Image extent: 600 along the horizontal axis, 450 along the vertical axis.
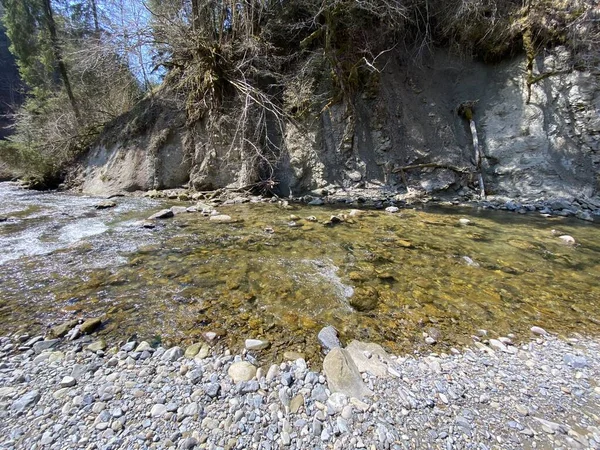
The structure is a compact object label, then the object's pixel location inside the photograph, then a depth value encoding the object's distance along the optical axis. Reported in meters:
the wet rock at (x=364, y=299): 2.50
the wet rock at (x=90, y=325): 2.03
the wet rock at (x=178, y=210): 5.88
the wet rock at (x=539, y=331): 2.11
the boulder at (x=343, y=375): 1.55
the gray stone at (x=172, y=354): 1.78
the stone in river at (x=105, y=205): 6.32
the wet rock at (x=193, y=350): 1.84
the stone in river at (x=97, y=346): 1.83
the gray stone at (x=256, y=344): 1.93
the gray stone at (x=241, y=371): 1.65
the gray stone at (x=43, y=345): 1.82
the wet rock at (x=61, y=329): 1.97
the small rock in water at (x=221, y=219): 5.15
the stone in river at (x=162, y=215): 5.30
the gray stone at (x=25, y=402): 1.35
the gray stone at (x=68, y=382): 1.52
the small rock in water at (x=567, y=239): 4.00
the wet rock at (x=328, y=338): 1.97
